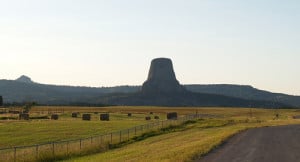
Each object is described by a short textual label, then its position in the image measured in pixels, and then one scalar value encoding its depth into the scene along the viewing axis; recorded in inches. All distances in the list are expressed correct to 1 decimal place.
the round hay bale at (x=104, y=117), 3672.2
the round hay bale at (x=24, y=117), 3508.9
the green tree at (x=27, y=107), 4813.0
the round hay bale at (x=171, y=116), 4148.6
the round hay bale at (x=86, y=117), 3708.2
